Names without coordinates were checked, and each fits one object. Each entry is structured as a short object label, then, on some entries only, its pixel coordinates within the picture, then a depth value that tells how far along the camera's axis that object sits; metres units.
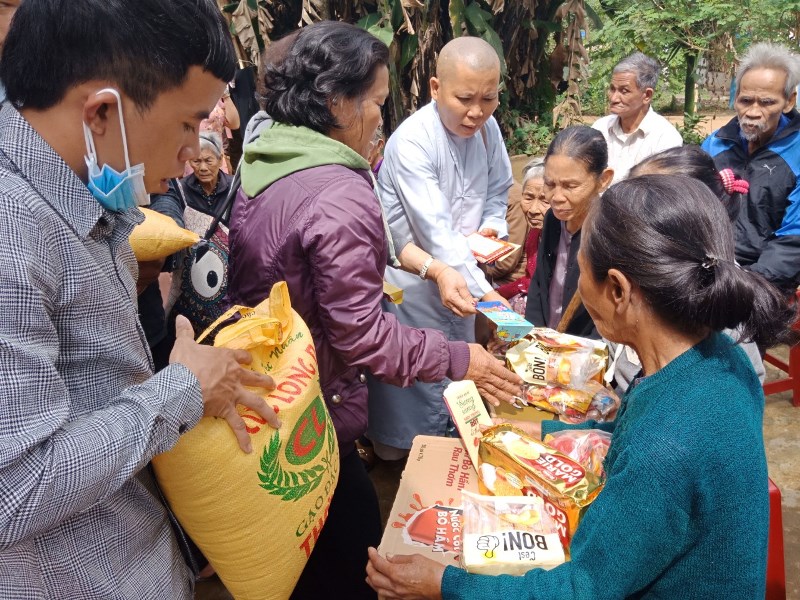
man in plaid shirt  0.82
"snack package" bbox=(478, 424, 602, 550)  1.39
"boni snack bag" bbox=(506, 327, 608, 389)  2.06
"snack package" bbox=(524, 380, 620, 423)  1.93
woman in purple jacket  1.58
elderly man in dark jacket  3.18
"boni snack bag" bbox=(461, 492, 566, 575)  1.28
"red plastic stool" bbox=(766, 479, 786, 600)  1.63
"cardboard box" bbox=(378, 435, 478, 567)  1.47
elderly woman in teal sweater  1.04
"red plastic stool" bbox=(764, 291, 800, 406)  3.68
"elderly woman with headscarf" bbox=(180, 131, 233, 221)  3.52
